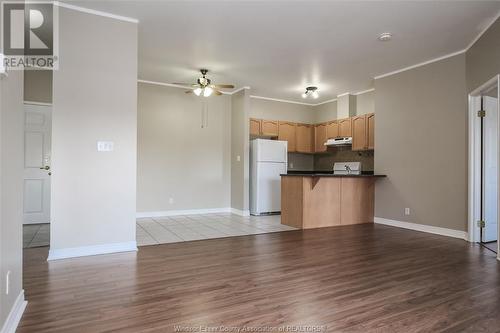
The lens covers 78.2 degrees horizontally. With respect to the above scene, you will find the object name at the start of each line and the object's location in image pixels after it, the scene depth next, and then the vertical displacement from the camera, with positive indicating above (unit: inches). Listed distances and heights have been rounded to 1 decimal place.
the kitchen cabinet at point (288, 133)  299.6 +34.6
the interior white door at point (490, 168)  170.4 +0.9
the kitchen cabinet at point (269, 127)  289.6 +38.6
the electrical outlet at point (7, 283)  70.2 -27.0
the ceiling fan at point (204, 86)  207.9 +54.9
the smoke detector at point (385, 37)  157.9 +69.2
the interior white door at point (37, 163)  213.5 +2.4
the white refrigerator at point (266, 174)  268.4 -5.4
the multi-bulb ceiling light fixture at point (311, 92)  261.1 +65.5
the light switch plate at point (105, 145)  141.6 +9.9
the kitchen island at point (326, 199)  211.9 -22.6
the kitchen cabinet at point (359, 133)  254.2 +29.7
